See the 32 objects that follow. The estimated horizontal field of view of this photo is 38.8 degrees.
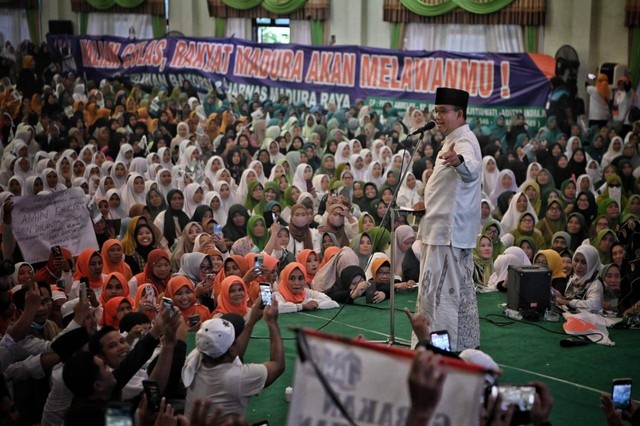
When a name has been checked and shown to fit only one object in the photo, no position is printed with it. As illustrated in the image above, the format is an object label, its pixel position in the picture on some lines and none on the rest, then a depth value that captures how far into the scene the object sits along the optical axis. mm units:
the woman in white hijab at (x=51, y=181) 10516
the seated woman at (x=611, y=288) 7078
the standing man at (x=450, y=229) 5340
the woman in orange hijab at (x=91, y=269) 7070
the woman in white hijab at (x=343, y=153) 13328
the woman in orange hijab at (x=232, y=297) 6617
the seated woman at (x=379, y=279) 7543
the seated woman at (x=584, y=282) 7070
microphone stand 5229
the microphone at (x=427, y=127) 5002
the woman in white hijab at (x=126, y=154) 12902
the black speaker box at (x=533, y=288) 6867
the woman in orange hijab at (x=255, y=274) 7016
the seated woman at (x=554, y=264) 7641
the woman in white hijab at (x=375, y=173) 12320
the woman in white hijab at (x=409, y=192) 11289
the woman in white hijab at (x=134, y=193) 10602
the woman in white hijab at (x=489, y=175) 11773
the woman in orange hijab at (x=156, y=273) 7059
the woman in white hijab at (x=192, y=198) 10195
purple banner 14992
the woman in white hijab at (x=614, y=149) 13438
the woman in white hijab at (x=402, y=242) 8531
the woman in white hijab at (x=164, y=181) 11047
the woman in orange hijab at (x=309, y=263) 7926
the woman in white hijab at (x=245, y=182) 11203
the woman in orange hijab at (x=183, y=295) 6414
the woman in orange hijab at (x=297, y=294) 7320
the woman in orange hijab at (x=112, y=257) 7418
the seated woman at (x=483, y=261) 8086
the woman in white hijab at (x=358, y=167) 12793
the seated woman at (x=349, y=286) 7531
